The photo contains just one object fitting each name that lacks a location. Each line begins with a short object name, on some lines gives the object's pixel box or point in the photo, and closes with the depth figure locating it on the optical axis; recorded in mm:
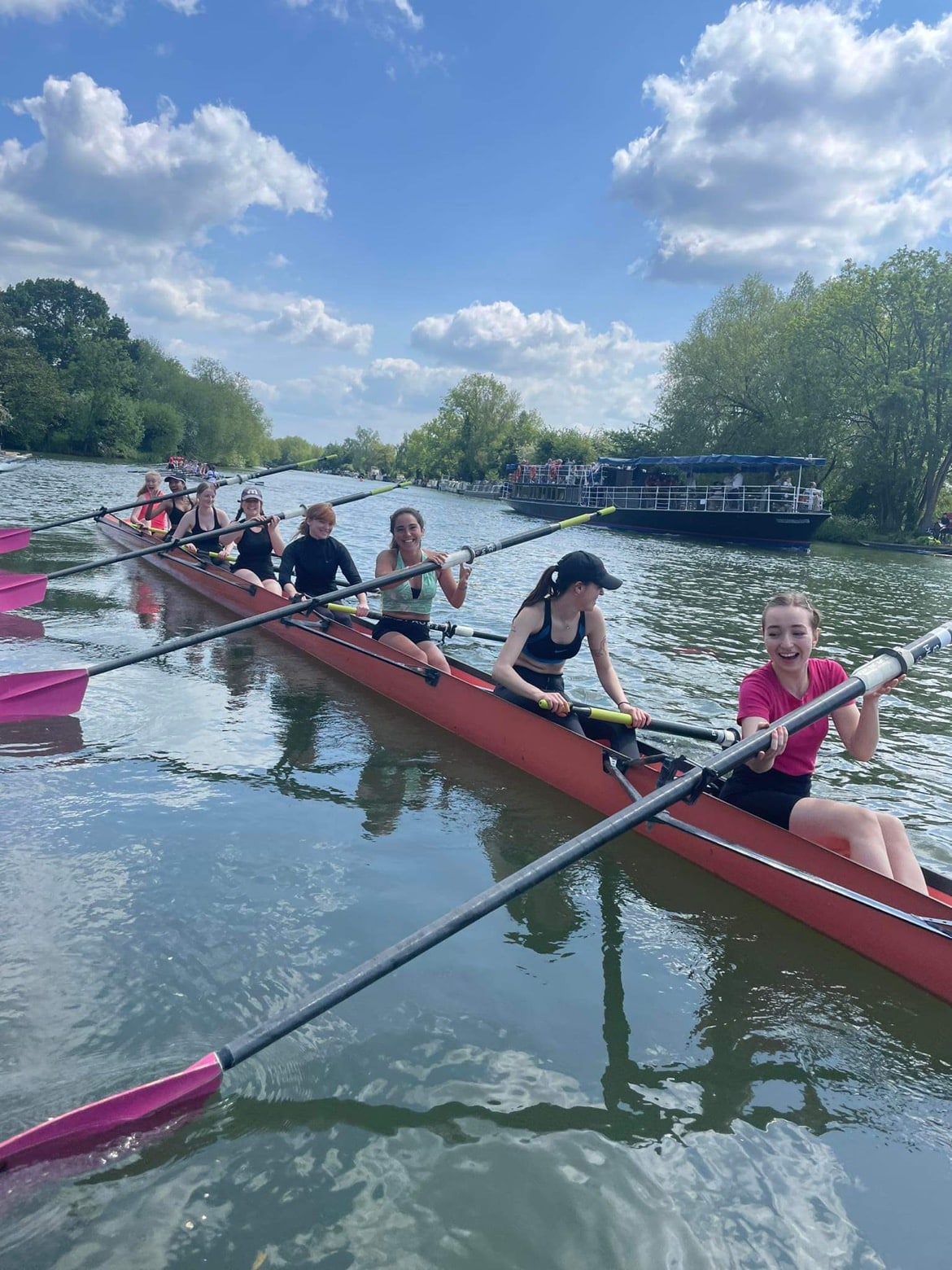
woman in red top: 17688
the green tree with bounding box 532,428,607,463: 84000
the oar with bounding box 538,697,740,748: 5953
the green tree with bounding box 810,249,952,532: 41406
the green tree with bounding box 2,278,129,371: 87375
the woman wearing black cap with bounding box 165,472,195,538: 16984
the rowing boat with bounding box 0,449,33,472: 38838
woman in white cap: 11875
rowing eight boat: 4004
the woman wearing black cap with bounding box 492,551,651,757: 5715
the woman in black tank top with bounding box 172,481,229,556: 13320
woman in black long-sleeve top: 9656
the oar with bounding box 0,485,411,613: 11406
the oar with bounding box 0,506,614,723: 7172
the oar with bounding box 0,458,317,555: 15453
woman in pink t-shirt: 4312
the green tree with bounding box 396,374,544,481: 98375
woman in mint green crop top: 8047
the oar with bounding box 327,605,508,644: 8633
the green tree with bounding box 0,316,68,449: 69500
